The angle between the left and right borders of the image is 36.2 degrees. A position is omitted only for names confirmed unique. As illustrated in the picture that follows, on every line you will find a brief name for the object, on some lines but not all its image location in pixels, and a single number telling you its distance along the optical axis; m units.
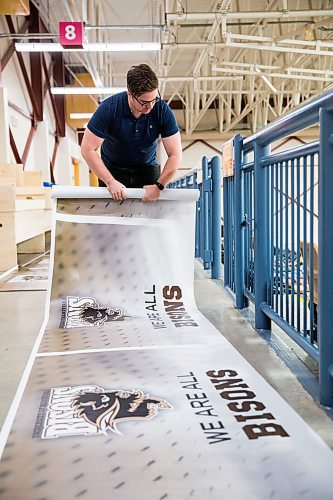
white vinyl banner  1.08
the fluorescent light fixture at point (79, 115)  14.53
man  2.54
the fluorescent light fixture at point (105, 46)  7.54
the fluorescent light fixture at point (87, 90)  10.19
